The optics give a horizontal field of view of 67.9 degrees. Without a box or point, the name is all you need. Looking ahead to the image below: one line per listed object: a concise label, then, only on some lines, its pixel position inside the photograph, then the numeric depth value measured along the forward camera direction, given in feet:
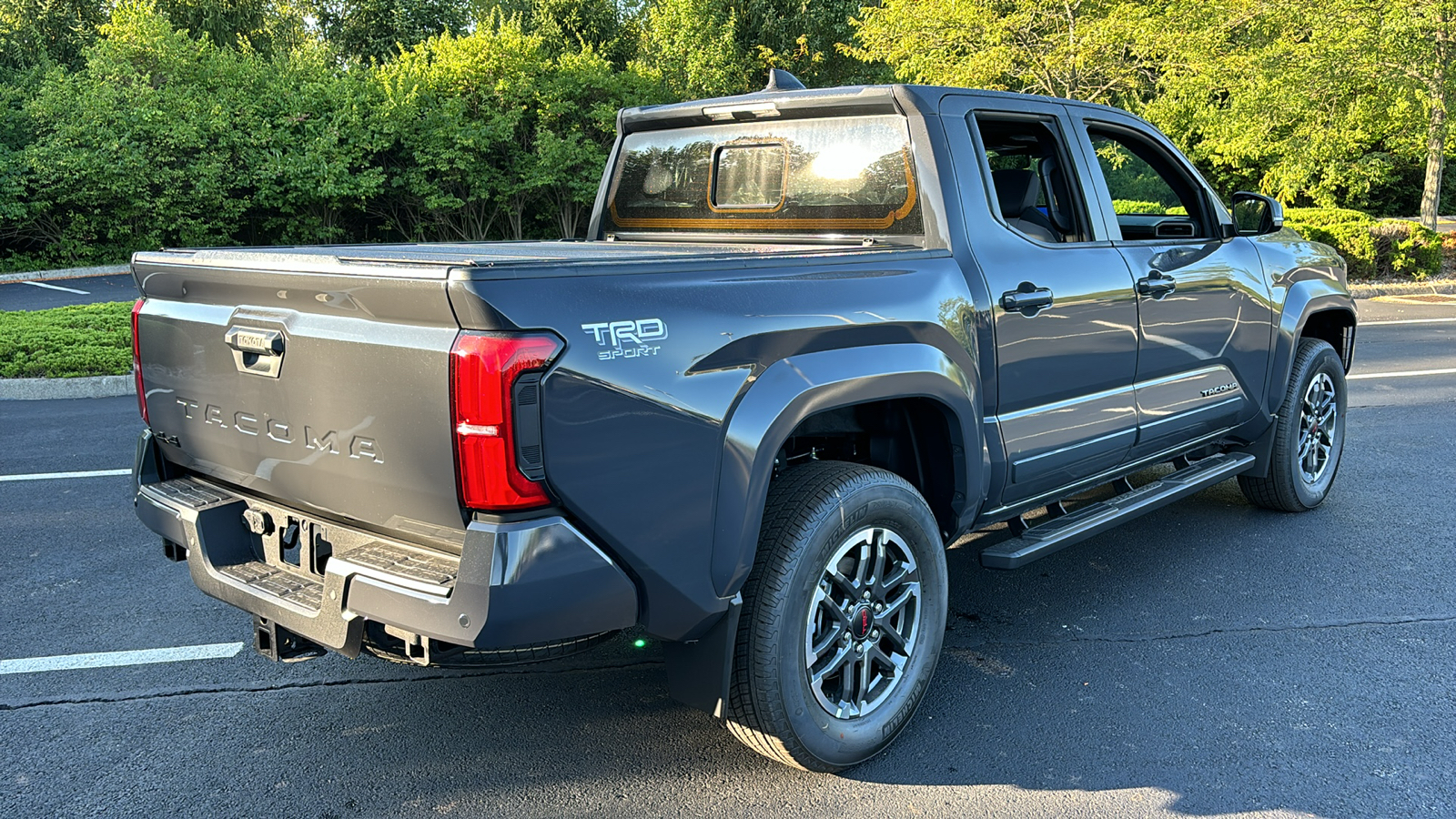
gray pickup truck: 7.90
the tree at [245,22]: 104.83
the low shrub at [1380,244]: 56.70
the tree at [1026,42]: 60.29
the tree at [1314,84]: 57.21
